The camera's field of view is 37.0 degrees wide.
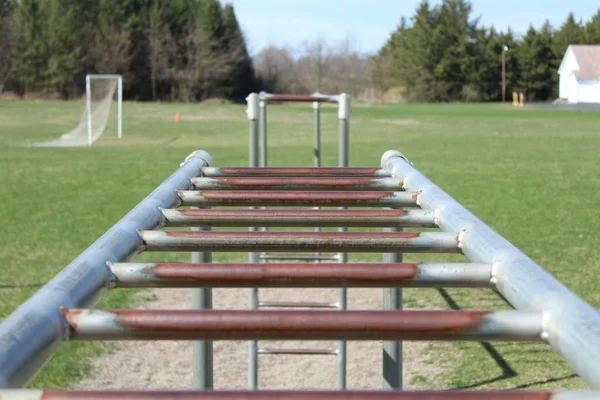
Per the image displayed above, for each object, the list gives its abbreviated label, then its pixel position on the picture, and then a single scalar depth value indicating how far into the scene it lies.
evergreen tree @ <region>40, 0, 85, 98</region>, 66.44
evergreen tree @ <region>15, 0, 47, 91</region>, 66.62
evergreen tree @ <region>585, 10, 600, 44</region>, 84.03
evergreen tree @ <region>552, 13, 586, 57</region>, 80.62
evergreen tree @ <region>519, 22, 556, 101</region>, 79.06
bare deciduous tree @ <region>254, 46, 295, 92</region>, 81.56
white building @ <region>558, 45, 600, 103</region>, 74.19
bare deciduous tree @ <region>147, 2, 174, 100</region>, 72.06
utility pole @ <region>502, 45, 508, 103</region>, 76.00
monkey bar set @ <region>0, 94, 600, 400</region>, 1.22
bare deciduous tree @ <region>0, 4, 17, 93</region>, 66.44
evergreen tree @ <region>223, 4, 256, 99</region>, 76.16
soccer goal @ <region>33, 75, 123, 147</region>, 27.61
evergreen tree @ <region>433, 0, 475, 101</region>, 77.88
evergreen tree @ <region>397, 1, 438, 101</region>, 78.88
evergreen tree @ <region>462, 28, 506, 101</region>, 77.88
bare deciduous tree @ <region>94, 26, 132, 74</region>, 69.31
